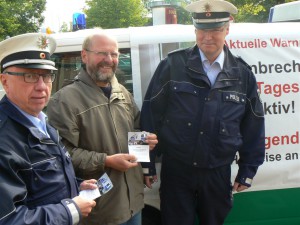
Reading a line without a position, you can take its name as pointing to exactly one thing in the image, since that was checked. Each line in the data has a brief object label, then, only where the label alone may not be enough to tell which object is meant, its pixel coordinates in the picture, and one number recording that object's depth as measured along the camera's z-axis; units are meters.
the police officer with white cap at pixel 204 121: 2.46
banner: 2.80
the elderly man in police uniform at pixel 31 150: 1.51
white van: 2.80
